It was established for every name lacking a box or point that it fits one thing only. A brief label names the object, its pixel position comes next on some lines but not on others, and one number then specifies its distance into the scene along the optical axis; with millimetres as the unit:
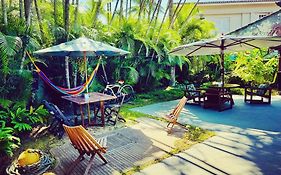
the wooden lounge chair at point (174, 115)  5211
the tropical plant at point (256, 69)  10727
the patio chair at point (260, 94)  8156
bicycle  7781
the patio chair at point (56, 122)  4816
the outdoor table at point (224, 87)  7637
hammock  6199
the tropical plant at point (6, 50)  4602
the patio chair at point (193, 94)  8205
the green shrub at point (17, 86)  5029
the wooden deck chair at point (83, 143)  3413
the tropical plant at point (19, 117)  4535
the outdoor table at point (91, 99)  5516
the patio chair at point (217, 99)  7527
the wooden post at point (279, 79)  10319
